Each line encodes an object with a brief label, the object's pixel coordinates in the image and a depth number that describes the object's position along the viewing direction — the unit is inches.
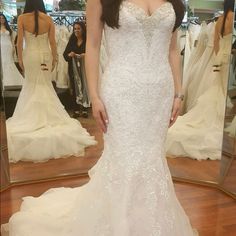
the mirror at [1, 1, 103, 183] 97.9
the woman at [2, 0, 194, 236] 56.1
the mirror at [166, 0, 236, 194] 98.4
